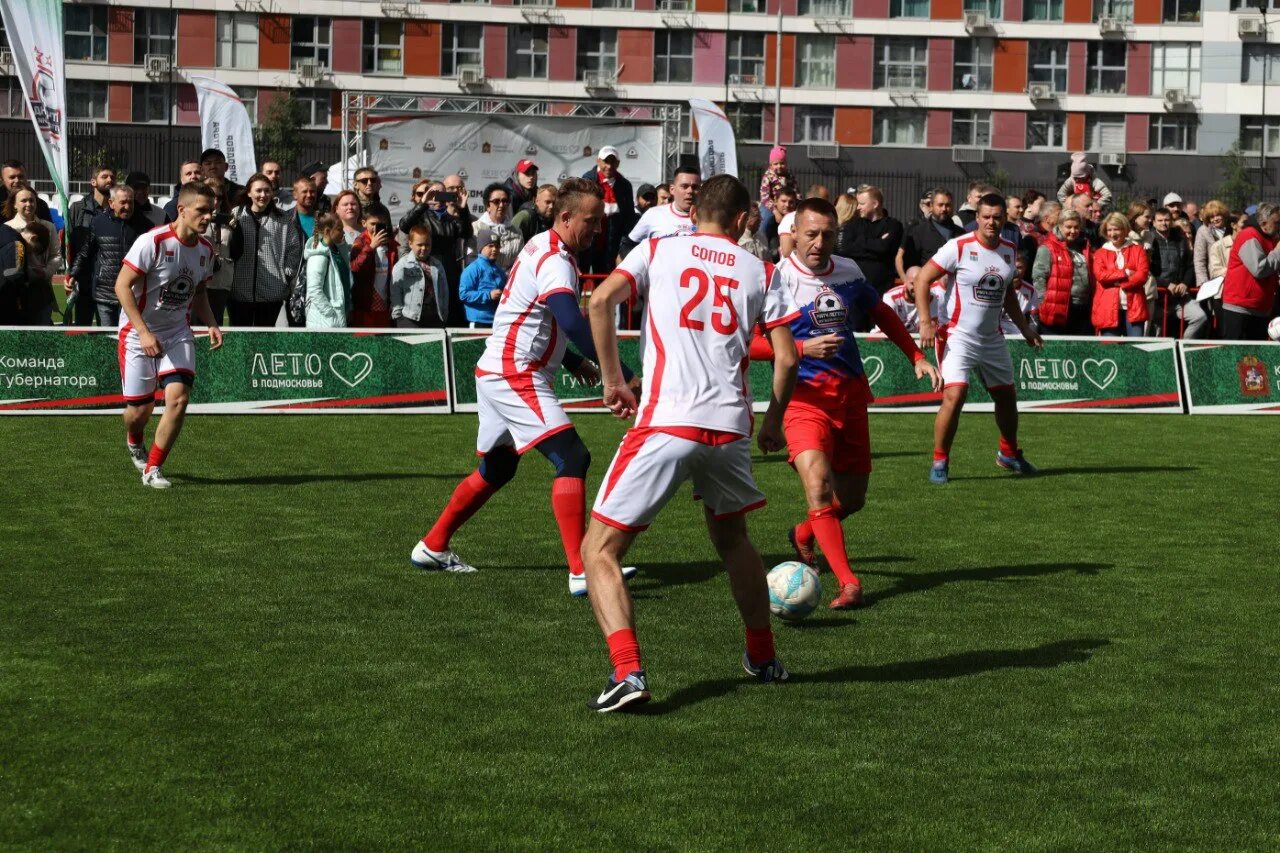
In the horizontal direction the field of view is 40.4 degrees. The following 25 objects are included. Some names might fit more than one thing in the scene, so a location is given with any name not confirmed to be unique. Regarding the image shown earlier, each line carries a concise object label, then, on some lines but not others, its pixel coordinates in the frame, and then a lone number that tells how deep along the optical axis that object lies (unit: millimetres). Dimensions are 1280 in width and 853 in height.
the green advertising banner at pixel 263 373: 15875
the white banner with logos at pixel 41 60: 17375
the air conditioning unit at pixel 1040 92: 71688
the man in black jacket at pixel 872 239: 18312
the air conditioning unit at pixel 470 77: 68875
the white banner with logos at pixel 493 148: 31000
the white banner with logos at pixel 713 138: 26327
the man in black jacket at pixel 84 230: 15984
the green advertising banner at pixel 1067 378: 17922
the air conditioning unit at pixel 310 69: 68188
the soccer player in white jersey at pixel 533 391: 8203
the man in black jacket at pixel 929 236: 18375
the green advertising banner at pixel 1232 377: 18406
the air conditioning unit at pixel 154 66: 67438
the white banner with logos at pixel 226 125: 25203
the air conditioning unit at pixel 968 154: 71688
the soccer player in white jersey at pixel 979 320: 12914
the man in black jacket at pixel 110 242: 15539
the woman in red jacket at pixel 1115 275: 19312
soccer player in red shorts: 8586
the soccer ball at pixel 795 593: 7727
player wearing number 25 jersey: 6312
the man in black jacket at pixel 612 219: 19453
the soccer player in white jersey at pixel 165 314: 11648
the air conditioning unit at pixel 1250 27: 70375
